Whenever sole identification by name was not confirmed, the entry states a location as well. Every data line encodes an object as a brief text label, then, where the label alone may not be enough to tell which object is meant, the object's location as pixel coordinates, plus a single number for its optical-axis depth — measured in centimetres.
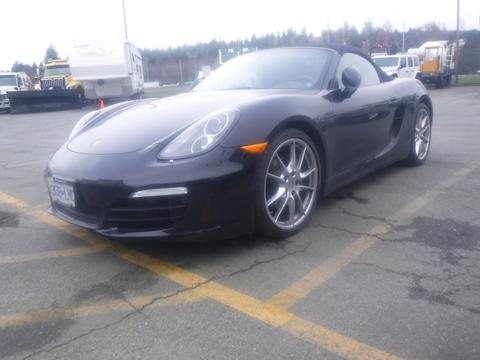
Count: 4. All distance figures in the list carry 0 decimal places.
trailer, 1880
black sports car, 266
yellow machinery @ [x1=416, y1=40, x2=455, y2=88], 2400
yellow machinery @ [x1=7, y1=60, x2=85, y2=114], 1841
